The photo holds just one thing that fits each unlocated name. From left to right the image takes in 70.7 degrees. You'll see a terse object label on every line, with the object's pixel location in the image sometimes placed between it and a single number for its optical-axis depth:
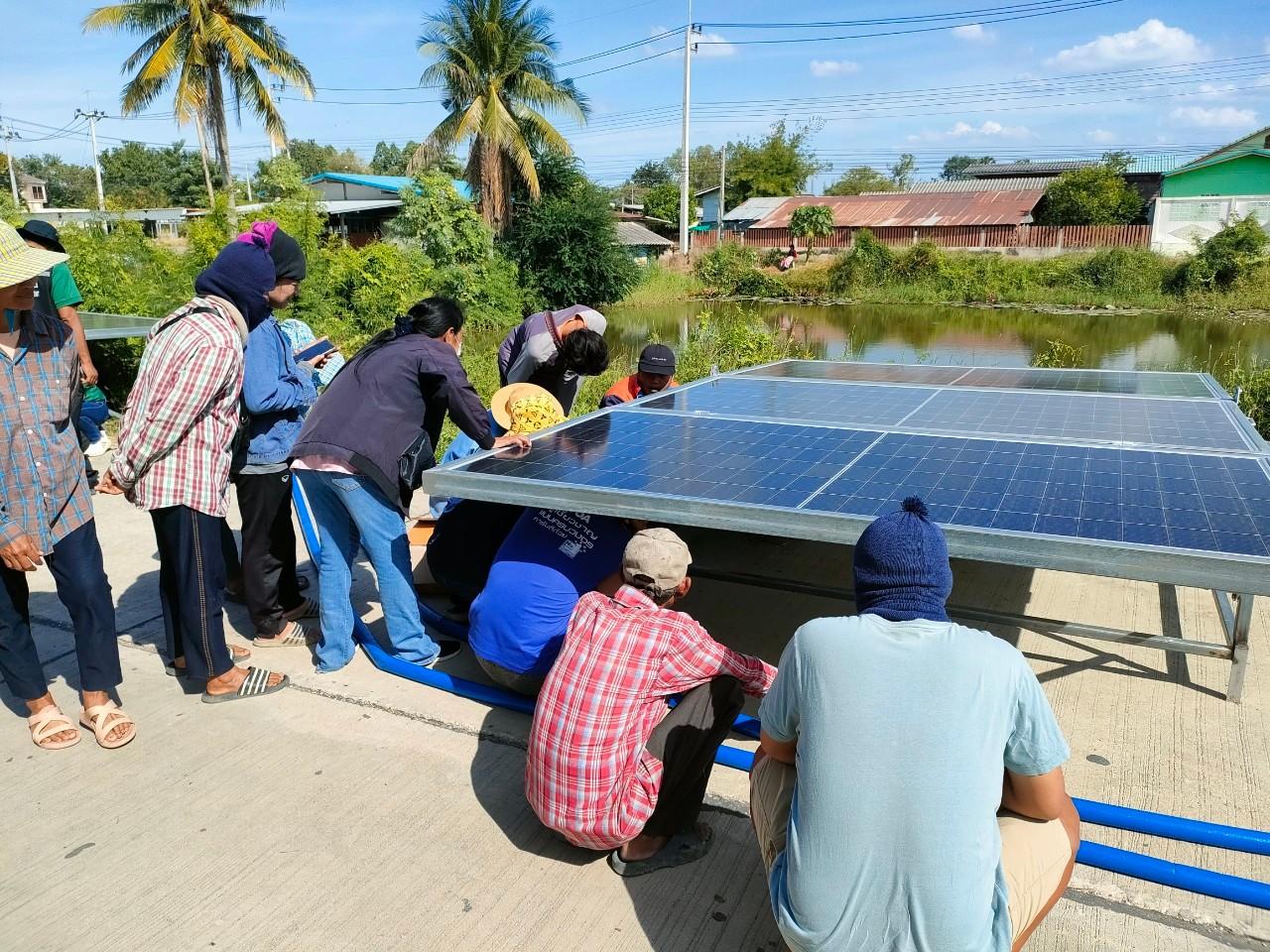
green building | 43.03
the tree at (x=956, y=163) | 117.75
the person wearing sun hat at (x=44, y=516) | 3.48
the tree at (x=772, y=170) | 67.12
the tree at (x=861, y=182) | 82.38
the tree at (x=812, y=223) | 46.75
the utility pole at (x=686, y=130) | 38.91
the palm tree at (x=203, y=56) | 28.70
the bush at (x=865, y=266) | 42.19
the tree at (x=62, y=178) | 85.38
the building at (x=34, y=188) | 75.88
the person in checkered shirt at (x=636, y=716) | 2.79
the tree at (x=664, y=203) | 66.59
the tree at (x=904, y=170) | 98.81
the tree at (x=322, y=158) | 93.34
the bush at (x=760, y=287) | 43.69
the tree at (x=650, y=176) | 115.44
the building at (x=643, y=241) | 46.94
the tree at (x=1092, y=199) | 45.28
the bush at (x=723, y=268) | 44.19
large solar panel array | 2.98
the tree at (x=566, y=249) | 32.81
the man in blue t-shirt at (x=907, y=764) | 1.93
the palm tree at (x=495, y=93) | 31.27
